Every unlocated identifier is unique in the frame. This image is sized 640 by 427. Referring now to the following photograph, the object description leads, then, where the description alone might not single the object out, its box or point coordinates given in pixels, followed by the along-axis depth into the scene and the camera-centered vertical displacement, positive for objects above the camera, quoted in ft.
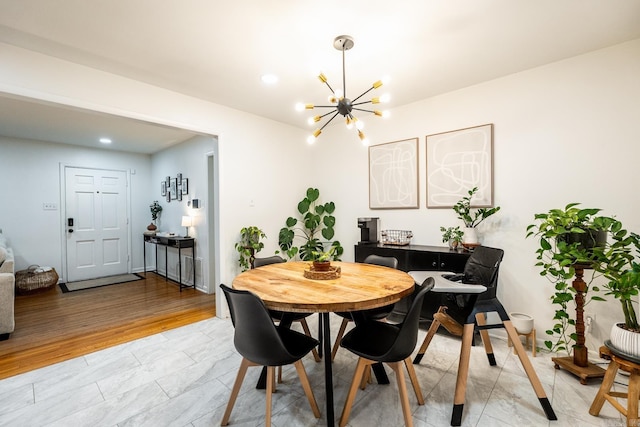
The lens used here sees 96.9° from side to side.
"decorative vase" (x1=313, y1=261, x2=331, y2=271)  6.71 -1.30
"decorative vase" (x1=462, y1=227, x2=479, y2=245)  9.43 -0.89
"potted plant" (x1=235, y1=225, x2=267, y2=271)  11.89 -1.44
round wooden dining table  4.72 -1.53
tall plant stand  6.70 -3.48
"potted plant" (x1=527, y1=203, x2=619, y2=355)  6.15 -0.71
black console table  15.18 -1.79
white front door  17.37 -0.69
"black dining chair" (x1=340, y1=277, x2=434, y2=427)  4.85 -2.60
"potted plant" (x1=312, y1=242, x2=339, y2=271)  6.72 -1.25
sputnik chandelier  6.59 +2.57
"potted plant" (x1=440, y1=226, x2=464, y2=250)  9.75 -0.93
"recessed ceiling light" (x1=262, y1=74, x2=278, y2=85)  8.99 +4.27
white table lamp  15.57 -0.53
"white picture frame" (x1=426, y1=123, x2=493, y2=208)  9.64 +1.58
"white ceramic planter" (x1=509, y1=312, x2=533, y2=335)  8.21 -3.35
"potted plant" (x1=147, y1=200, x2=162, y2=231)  19.26 +0.04
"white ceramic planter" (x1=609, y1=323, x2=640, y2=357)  5.38 -2.58
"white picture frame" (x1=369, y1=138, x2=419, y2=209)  11.46 +1.49
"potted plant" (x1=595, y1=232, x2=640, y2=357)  5.44 -1.54
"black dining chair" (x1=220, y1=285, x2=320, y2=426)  4.71 -2.30
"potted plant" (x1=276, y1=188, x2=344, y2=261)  13.83 -0.98
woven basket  14.33 -3.51
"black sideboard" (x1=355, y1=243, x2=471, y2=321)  9.19 -1.71
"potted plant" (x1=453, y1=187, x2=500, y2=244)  9.42 -0.18
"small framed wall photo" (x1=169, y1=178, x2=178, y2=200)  17.48 +1.47
